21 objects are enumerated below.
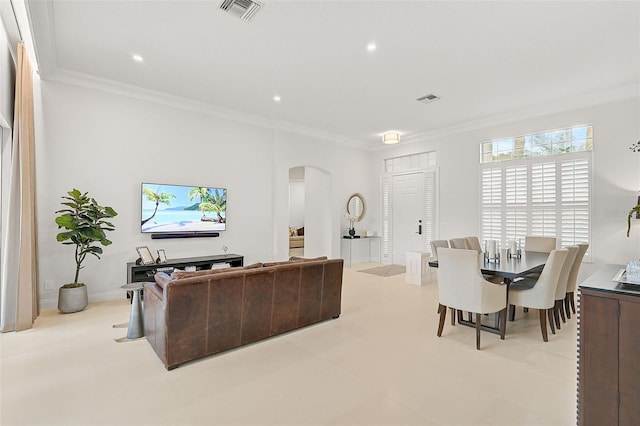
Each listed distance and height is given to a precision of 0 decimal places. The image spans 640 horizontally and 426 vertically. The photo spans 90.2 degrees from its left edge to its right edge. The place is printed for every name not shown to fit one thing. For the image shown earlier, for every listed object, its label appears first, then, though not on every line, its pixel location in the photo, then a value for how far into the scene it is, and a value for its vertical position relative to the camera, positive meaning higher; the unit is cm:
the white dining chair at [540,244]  487 -50
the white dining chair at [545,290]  323 -81
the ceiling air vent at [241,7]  293 +192
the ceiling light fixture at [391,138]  616 +142
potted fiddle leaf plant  398 -29
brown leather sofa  266 -91
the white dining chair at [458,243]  450 -46
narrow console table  809 -102
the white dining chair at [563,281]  346 -76
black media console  445 -83
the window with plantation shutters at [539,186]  531 +46
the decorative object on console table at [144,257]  454 -67
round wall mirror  826 +10
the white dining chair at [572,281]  379 -84
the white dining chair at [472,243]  489 -50
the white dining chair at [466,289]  312 -78
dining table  321 -60
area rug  693 -135
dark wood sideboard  161 -75
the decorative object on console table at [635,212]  405 +0
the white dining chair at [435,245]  444 -47
